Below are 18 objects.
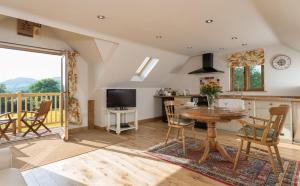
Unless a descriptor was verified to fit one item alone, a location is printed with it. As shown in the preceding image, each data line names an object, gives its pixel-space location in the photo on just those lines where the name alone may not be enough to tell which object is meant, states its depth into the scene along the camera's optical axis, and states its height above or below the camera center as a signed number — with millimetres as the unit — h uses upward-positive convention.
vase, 2981 -143
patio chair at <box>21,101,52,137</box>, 4090 -568
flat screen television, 4633 -119
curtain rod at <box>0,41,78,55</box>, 3371 +982
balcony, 4449 -339
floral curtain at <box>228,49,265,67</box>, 4527 +968
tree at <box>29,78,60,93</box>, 5969 +295
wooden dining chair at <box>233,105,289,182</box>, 2114 -560
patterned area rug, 2131 -1082
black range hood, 5287 +912
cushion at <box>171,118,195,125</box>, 3289 -556
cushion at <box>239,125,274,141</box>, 2271 -566
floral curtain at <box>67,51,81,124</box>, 4266 +50
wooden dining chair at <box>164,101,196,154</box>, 3264 -534
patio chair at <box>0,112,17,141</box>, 3492 -586
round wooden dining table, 2365 -347
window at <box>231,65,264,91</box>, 4656 +423
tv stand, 4385 -833
